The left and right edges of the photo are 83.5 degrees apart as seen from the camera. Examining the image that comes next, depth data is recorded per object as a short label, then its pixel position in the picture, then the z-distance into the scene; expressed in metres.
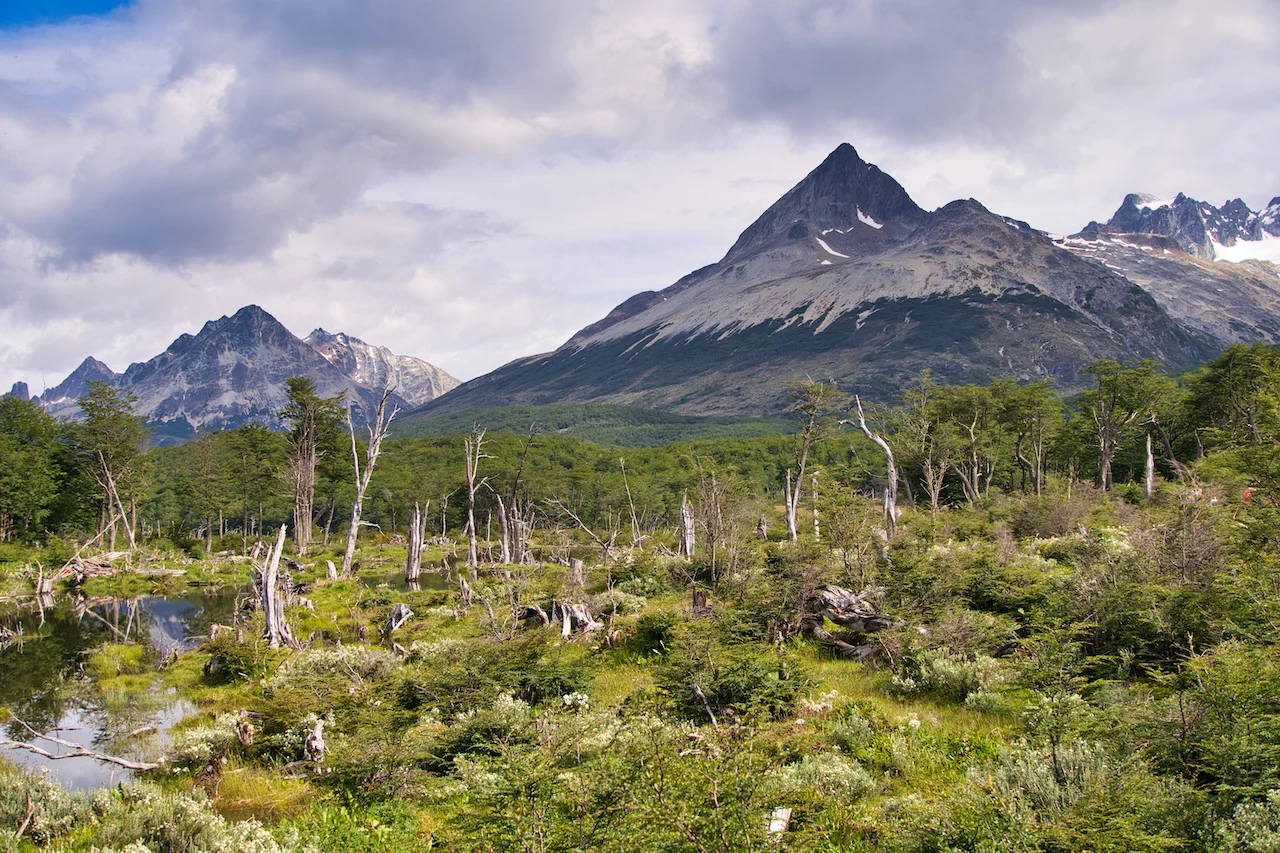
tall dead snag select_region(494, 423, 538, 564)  38.50
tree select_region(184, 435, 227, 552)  62.09
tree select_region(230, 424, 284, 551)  58.21
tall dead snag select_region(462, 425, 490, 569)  33.82
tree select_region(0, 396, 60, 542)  49.41
